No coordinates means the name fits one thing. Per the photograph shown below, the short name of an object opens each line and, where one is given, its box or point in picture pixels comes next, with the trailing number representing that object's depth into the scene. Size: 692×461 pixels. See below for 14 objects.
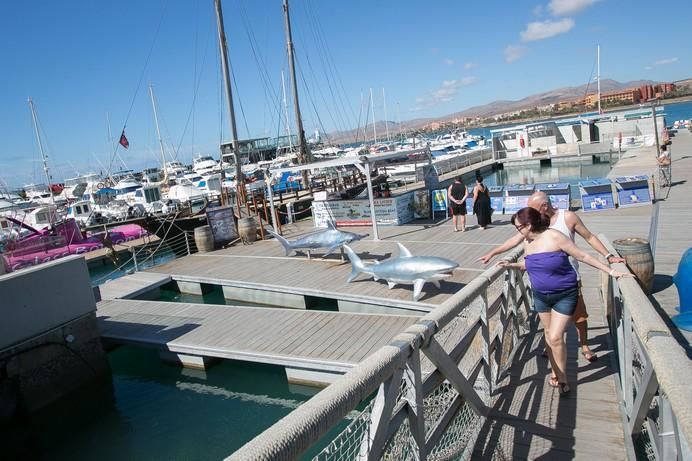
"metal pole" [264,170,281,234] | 18.07
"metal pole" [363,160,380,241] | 15.03
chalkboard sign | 18.74
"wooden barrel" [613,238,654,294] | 7.32
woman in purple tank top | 4.10
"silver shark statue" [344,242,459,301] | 9.24
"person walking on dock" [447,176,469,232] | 14.63
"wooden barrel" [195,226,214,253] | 18.53
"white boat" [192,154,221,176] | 64.83
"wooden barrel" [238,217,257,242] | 18.81
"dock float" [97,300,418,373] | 8.52
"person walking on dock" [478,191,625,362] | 4.65
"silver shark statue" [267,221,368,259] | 13.45
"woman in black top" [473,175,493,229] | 14.94
